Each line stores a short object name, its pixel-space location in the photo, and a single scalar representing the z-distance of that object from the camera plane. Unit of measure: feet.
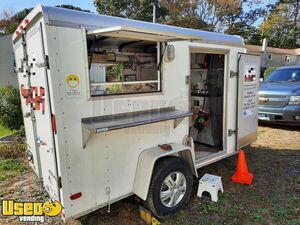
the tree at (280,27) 115.44
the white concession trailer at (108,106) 7.13
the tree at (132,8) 82.69
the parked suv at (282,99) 21.22
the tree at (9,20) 72.56
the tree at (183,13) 82.02
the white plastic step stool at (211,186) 10.84
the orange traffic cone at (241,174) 12.59
